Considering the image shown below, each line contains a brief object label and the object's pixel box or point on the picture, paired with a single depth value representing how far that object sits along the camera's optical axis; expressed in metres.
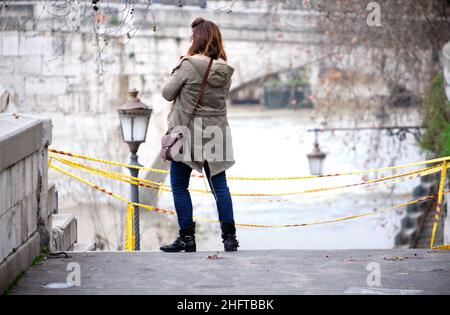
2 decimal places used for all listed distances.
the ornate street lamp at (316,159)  32.31
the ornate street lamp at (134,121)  20.23
